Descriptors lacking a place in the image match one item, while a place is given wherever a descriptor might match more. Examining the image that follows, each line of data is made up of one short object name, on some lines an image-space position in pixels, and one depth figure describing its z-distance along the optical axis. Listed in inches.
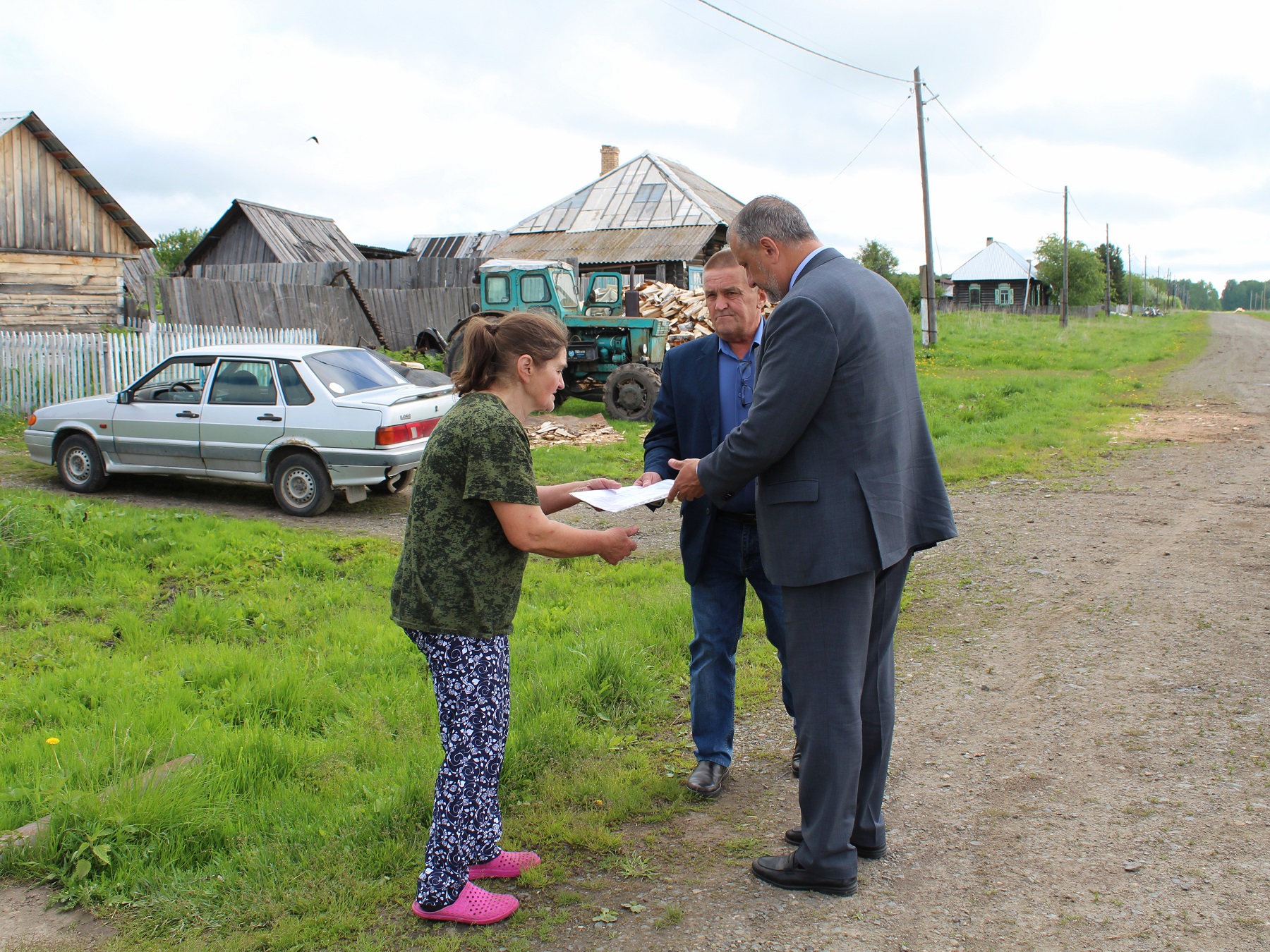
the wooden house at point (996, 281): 2906.0
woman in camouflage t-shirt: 99.5
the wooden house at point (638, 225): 1084.5
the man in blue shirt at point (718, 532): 134.9
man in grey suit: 104.3
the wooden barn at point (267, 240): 1180.5
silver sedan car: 336.8
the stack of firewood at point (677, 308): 837.2
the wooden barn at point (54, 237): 735.1
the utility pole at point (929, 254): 978.7
